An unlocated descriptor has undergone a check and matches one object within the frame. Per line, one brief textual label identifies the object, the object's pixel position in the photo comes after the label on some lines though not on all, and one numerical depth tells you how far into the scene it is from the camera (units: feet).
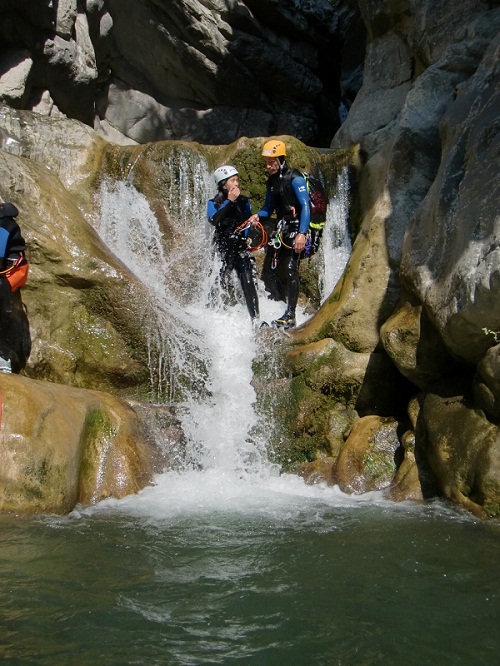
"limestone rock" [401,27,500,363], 18.42
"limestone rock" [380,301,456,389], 21.36
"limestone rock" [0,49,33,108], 40.91
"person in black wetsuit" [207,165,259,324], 29.84
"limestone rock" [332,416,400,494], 21.42
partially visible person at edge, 22.72
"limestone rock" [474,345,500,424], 17.93
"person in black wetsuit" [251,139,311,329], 28.86
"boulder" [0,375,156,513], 18.40
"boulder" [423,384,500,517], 17.37
